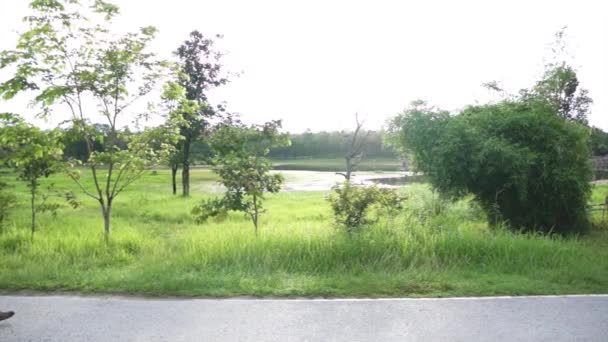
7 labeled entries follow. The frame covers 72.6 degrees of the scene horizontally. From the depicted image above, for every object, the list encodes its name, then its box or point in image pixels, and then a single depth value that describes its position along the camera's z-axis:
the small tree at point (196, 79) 18.09
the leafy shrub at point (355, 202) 6.36
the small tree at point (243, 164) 6.77
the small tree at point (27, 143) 5.96
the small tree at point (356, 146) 8.33
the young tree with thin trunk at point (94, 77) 6.08
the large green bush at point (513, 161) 7.57
